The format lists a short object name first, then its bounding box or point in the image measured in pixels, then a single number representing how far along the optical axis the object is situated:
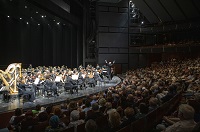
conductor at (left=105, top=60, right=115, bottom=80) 16.00
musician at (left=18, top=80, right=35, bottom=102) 8.32
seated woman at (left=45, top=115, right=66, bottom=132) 3.62
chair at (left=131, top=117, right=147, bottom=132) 3.32
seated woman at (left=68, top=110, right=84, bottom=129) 4.25
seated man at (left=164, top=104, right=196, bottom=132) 2.85
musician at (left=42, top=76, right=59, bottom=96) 9.29
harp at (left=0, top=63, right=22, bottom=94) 8.80
